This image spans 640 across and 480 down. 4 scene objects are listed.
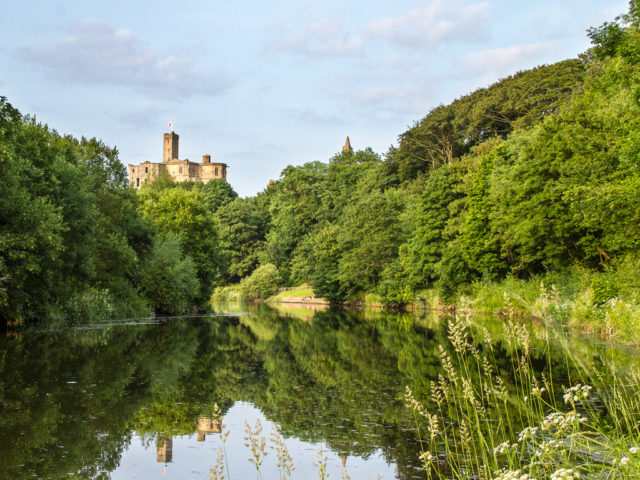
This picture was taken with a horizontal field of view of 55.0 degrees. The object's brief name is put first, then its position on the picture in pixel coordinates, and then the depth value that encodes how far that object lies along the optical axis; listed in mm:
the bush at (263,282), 90688
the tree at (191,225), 54656
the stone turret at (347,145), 147250
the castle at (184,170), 180125
